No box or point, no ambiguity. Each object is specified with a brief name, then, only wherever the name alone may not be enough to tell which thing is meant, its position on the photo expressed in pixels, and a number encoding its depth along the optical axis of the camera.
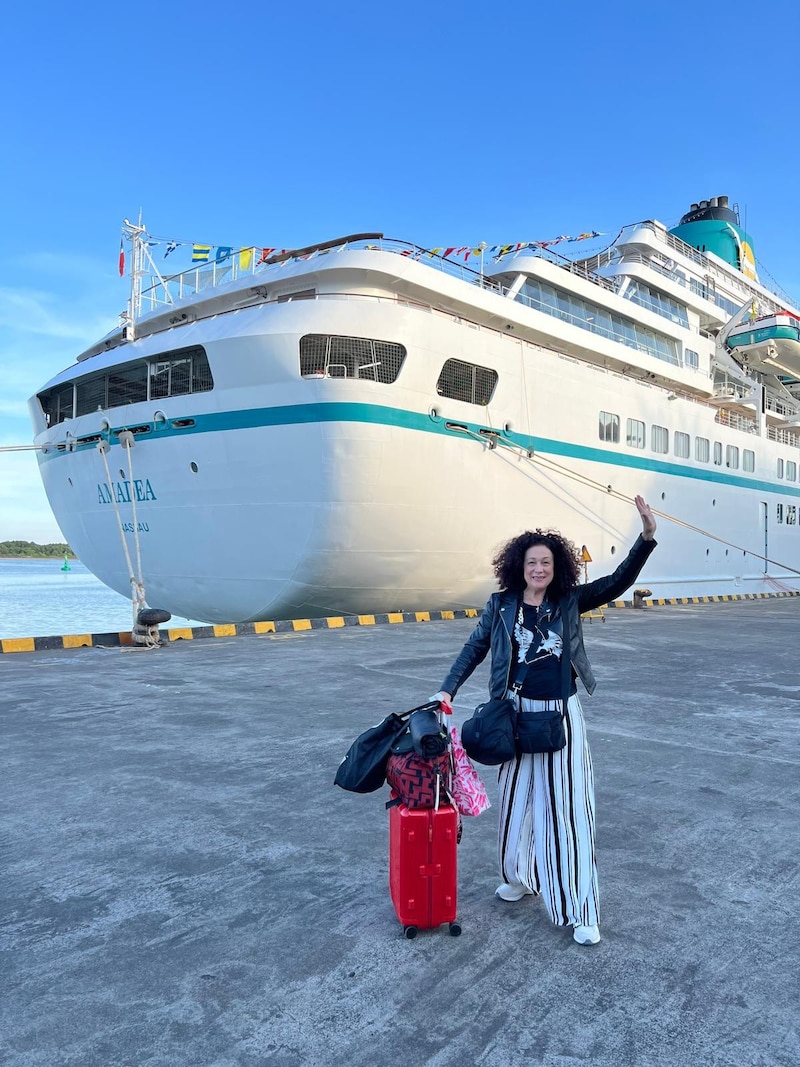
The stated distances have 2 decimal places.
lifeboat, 22.20
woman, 2.61
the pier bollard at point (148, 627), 9.71
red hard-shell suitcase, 2.49
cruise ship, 11.49
